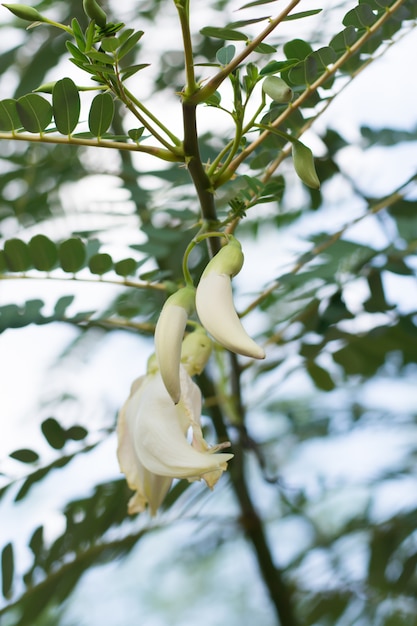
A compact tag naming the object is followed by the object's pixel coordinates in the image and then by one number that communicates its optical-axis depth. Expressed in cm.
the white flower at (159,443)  103
